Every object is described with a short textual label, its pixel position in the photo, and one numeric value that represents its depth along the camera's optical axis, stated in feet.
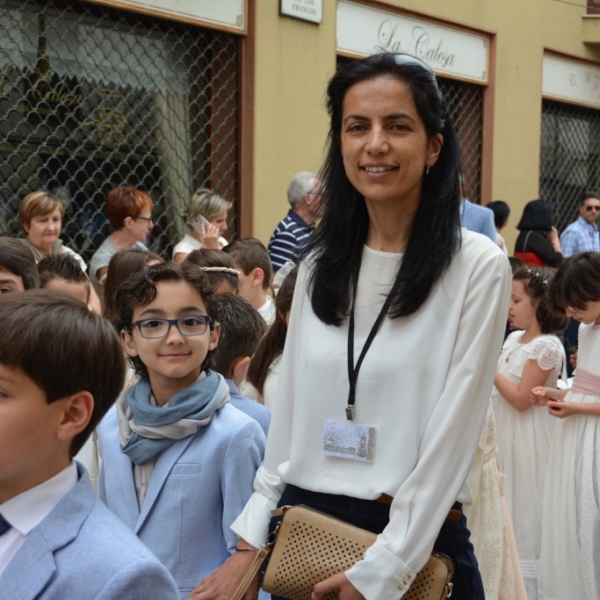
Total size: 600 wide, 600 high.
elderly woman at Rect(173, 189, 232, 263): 24.20
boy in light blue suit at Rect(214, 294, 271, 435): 12.57
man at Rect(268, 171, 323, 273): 24.50
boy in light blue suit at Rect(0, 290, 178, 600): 6.20
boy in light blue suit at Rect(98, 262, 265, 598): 9.86
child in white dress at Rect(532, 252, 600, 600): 17.57
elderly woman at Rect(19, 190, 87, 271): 21.30
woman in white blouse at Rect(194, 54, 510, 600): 7.78
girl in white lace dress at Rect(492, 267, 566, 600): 19.21
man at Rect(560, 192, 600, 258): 39.42
